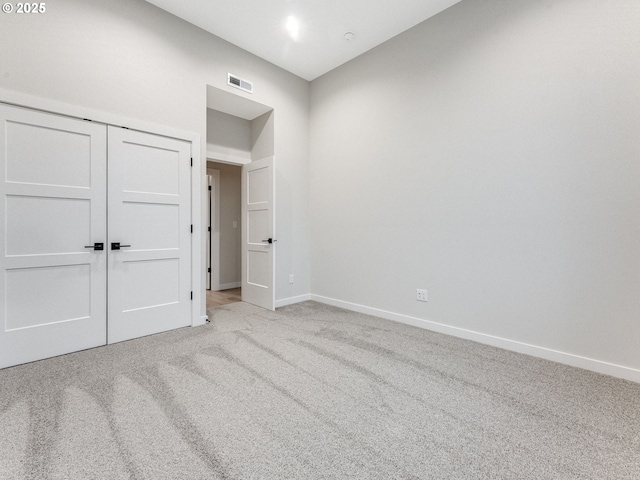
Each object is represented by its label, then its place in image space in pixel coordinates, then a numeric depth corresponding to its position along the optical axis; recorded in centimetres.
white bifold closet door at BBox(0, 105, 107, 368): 227
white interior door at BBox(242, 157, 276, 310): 388
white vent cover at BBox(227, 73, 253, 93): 356
